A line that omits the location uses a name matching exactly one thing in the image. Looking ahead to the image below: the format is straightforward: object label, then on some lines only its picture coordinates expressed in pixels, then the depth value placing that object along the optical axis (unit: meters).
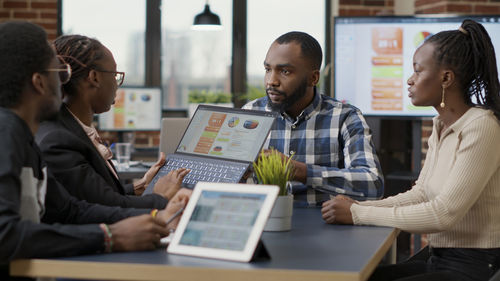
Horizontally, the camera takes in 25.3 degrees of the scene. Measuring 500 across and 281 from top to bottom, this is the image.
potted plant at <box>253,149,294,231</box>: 3.32
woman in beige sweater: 3.38
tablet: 2.92
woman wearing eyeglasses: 3.28
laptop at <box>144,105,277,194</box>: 3.54
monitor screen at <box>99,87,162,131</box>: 7.30
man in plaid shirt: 3.93
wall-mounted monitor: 5.57
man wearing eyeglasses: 2.89
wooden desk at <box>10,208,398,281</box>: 2.84
